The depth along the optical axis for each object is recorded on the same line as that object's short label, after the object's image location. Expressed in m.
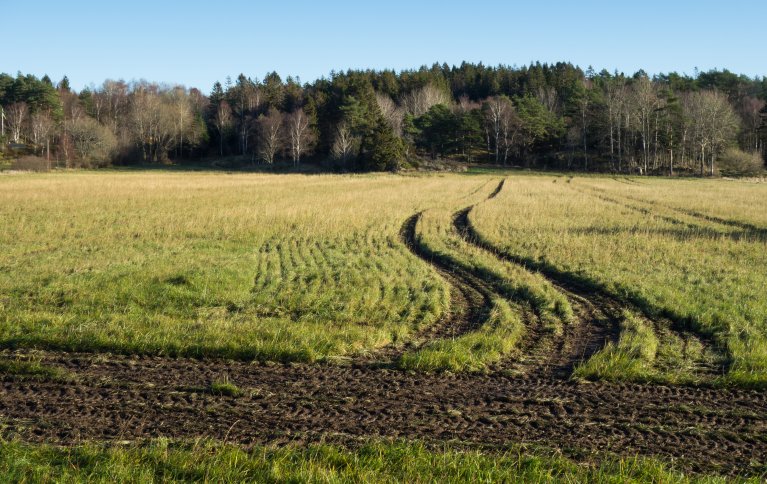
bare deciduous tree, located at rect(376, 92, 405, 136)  103.69
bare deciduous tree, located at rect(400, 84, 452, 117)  123.81
